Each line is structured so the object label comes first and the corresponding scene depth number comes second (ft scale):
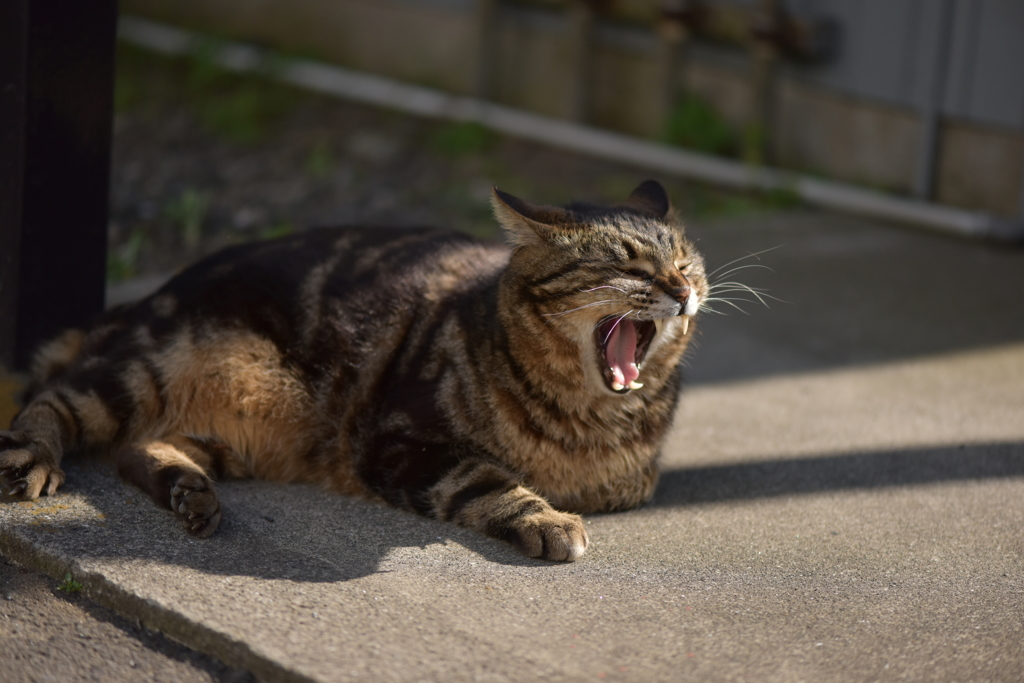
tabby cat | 10.01
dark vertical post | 11.25
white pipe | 20.10
